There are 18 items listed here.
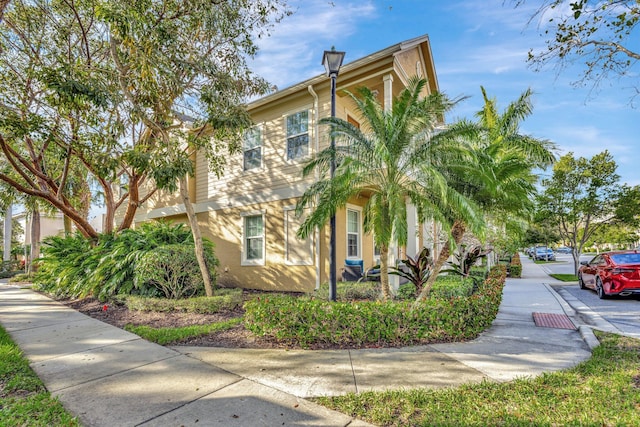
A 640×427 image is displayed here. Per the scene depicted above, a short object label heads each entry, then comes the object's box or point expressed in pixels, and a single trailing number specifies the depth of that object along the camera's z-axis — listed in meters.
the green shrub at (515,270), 17.25
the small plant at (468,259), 10.48
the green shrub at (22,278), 16.75
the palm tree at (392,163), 6.07
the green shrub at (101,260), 9.13
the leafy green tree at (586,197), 15.12
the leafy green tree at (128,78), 7.66
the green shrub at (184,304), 7.92
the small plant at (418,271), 8.09
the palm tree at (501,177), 5.92
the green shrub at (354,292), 8.15
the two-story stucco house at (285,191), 10.48
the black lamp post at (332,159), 6.84
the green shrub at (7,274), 21.09
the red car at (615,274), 9.23
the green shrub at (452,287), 7.78
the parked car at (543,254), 36.61
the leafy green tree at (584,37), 4.94
